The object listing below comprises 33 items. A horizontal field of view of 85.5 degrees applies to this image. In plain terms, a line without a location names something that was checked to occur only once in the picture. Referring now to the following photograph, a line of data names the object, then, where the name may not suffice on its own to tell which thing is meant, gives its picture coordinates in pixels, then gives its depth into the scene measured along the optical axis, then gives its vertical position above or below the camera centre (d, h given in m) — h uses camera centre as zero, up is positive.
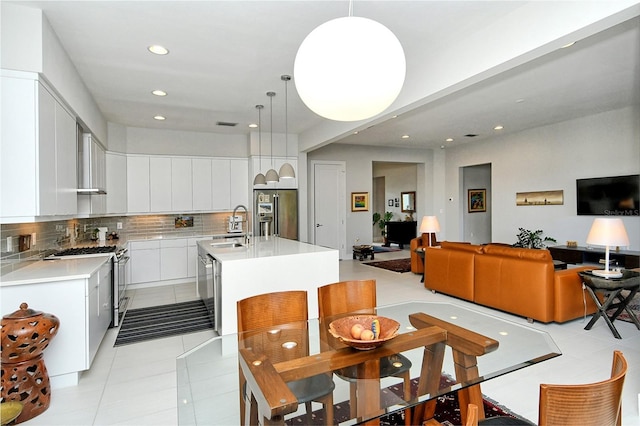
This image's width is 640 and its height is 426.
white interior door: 8.49 +0.16
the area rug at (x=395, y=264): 7.26 -1.21
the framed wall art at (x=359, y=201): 9.09 +0.26
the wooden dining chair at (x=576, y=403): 0.98 -0.56
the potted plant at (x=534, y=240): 7.11 -0.64
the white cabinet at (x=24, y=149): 2.41 +0.47
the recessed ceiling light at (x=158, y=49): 3.21 +1.53
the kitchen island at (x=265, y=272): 3.46 -0.64
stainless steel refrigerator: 6.54 -0.01
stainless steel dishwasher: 3.90 -0.89
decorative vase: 2.24 -0.95
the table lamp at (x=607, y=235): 3.48 -0.27
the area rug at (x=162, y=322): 3.75 -1.31
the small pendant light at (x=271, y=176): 4.75 +0.49
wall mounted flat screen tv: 5.74 +0.23
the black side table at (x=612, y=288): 3.53 -0.83
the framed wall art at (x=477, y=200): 9.53 +0.28
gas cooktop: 3.87 -0.44
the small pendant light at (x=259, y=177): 5.07 +0.51
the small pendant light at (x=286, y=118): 4.04 +1.54
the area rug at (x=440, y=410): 1.45 -1.34
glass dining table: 1.41 -0.76
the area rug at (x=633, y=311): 4.08 -1.28
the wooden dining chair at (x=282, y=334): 1.53 -0.72
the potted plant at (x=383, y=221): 11.82 -0.35
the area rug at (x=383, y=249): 10.19 -1.18
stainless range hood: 4.06 +0.60
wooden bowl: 1.66 -0.61
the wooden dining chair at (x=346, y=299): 2.43 -0.64
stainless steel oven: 3.86 -0.57
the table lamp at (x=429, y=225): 5.69 -0.24
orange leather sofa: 3.81 -0.88
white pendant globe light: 1.30 +0.56
